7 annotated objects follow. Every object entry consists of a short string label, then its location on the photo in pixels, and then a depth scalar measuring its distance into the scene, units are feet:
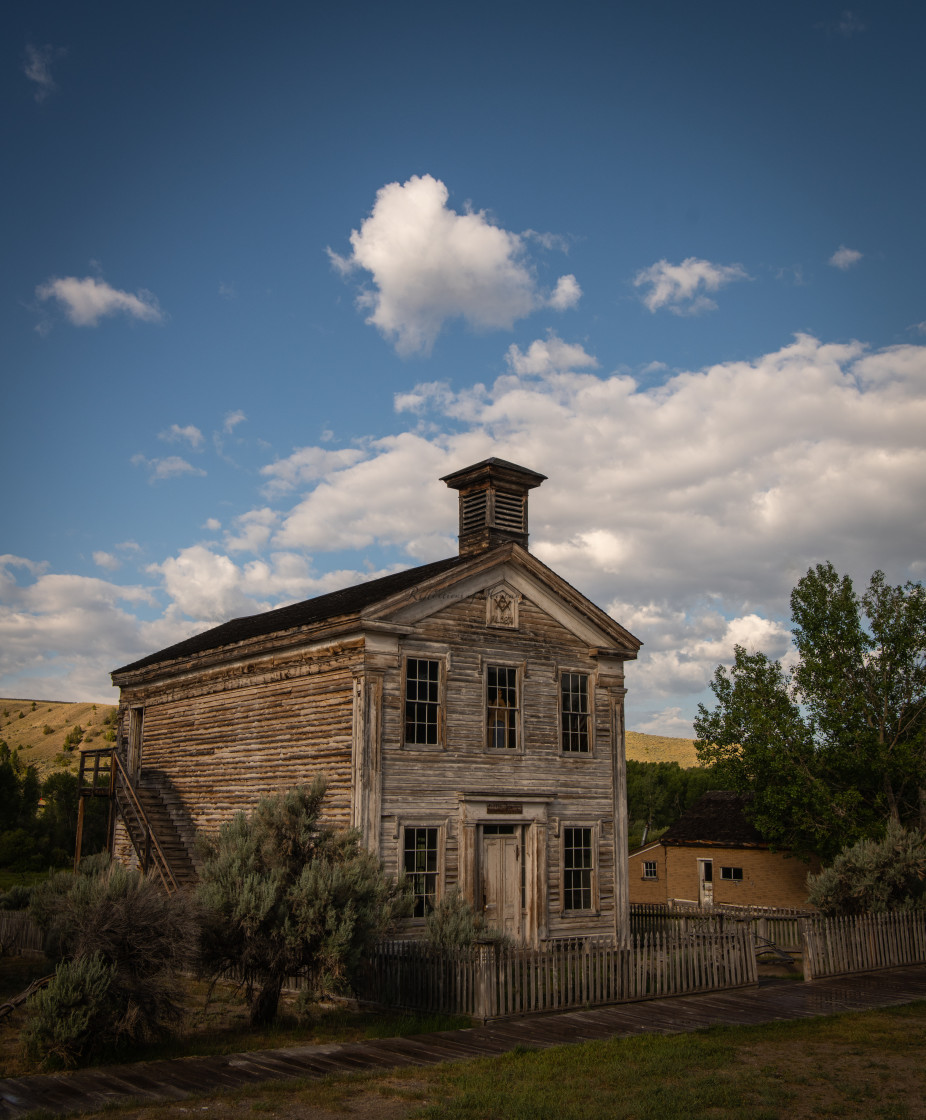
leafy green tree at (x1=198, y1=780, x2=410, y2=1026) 43.04
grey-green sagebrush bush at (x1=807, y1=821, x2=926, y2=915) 69.62
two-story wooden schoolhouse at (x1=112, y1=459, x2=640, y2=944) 60.75
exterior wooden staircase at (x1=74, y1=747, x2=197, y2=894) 70.64
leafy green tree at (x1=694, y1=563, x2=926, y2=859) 97.66
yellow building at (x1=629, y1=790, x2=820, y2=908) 115.44
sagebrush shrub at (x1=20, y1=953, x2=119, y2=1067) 35.91
